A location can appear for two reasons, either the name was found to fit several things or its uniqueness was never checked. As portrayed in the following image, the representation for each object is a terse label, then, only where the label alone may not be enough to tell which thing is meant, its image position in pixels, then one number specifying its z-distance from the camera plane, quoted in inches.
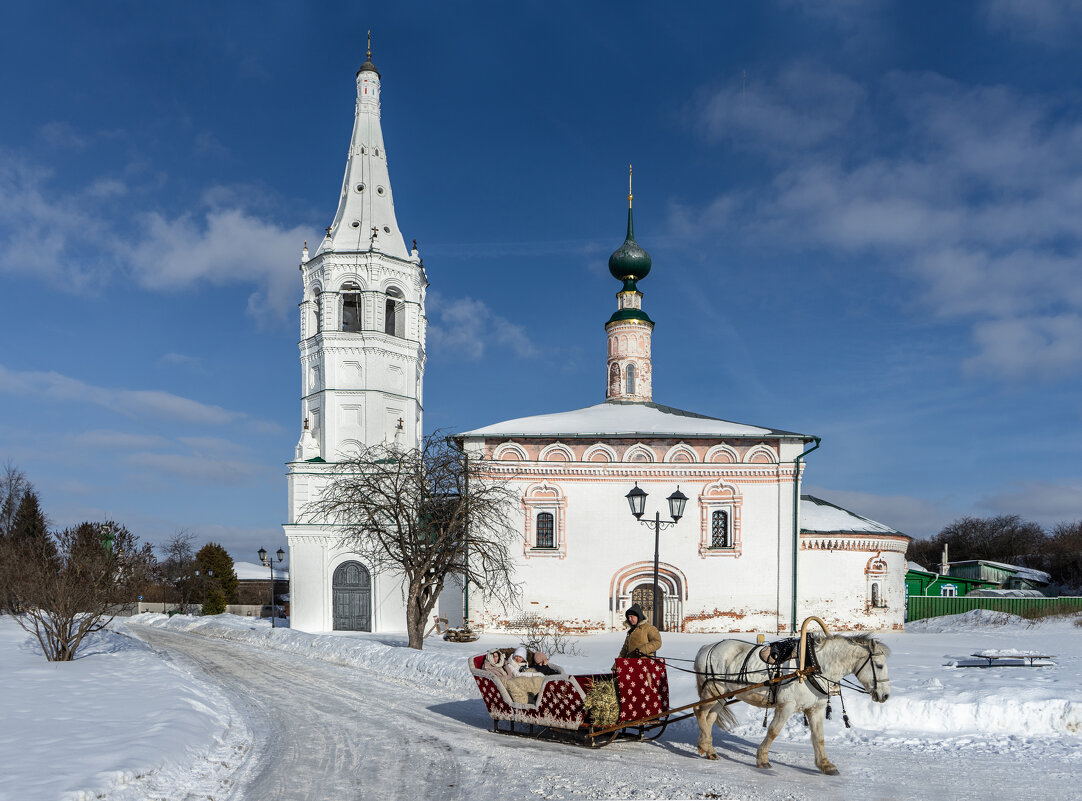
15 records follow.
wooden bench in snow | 603.2
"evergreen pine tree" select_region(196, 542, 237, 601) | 2121.1
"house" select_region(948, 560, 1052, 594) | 2256.5
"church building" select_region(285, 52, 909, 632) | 1065.5
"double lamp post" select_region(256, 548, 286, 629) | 1284.4
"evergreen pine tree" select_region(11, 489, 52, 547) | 1690.5
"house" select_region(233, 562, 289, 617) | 2459.4
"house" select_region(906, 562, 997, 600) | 1779.0
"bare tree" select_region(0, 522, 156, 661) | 661.3
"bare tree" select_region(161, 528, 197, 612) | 2039.9
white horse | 343.6
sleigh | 366.9
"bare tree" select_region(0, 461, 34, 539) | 1875.7
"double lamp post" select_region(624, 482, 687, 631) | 646.5
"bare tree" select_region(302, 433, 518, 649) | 848.9
